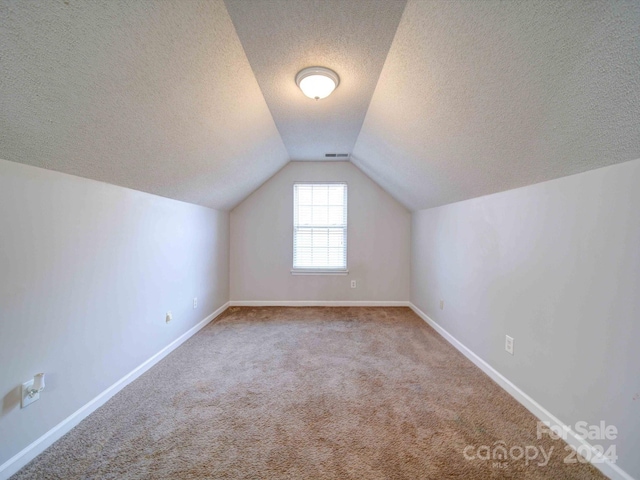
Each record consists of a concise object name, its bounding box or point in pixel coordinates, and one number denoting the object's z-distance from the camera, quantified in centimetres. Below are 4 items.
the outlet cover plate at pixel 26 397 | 130
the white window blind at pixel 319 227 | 421
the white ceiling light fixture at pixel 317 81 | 175
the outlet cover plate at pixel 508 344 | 192
